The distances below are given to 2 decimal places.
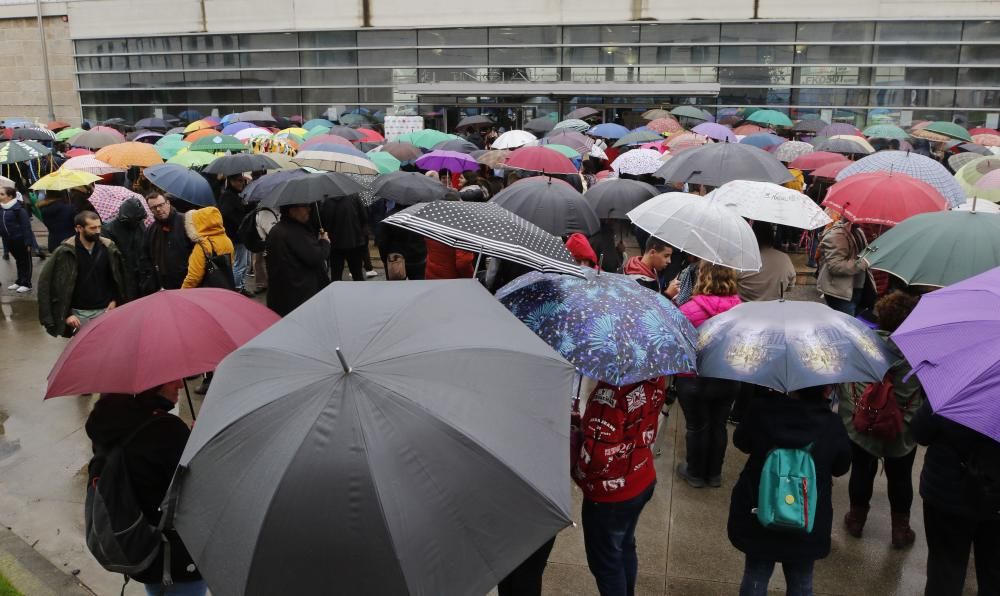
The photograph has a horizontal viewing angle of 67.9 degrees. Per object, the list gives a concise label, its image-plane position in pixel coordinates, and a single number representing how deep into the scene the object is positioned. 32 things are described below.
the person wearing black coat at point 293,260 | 6.23
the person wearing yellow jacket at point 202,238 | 6.61
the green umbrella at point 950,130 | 14.78
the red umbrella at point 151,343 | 3.02
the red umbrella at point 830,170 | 9.95
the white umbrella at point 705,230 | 4.87
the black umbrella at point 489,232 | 3.28
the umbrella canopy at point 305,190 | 6.16
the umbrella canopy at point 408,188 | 7.71
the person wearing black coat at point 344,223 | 8.85
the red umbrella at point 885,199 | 5.66
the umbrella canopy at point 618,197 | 7.44
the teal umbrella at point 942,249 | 4.12
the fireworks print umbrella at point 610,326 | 3.06
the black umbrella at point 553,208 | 5.65
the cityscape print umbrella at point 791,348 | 3.20
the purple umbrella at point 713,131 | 14.16
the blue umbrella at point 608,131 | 17.19
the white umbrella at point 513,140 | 14.02
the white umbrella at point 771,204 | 5.82
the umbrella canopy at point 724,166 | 7.40
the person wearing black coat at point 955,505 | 3.29
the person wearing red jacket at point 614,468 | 3.32
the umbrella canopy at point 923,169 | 6.69
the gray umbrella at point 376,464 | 1.95
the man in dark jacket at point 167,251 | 6.89
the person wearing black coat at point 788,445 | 3.37
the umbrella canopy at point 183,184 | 7.89
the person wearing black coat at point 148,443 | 3.03
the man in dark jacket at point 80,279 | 6.23
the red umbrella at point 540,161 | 9.14
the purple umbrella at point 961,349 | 2.73
